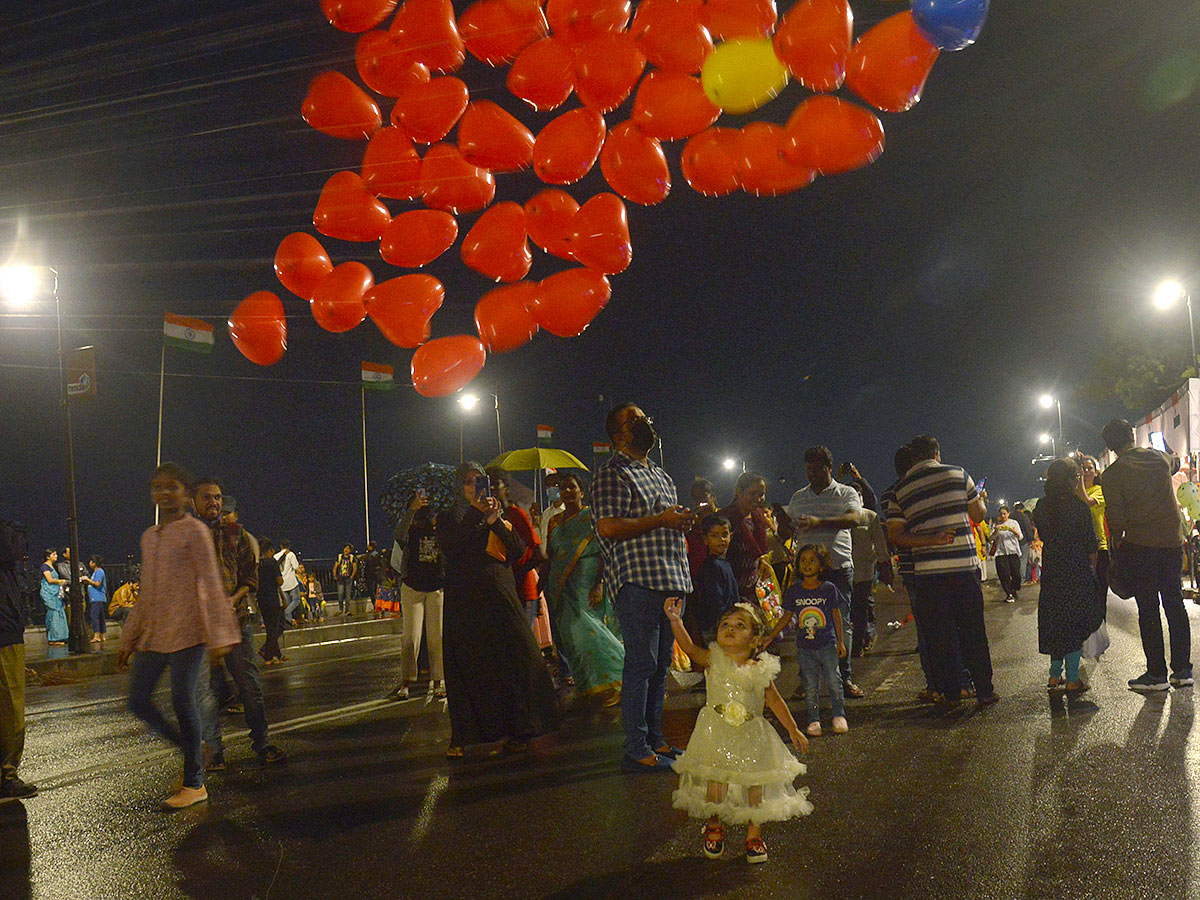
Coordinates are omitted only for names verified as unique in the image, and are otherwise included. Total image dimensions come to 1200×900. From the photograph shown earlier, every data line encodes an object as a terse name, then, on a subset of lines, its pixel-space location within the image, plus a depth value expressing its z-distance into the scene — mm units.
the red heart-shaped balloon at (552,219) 9188
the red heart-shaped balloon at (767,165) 8070
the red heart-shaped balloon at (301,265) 9812
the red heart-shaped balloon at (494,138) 8828
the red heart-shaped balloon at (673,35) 7773
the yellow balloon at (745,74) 7422
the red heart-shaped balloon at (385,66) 8586
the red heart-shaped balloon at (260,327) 9875
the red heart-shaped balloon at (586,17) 8062
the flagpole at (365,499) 28236
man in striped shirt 6617
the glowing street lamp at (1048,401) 61562
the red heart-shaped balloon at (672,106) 7930
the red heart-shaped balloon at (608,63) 8078
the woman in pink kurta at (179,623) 5035
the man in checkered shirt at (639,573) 5125
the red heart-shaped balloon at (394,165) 9047
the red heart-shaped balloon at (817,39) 7191
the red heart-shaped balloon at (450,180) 9125
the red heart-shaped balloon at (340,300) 9719
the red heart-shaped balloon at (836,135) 7590
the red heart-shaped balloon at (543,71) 8133
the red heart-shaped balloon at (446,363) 10336
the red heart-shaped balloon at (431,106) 8734
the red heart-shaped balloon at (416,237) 9500
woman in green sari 7539
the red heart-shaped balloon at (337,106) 8867
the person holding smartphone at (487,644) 5906
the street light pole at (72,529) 15867
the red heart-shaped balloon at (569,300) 9633
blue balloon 6641
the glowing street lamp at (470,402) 31391
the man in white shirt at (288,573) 18078
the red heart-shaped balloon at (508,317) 9891
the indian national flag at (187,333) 20734
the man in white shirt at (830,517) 7082
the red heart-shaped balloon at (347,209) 9297
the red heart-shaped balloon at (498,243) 9438
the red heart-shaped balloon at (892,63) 7055
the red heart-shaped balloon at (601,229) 9062
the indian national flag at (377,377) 28484
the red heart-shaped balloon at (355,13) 8008
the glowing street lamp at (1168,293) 24891
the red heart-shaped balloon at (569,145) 8570
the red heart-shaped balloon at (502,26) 8133
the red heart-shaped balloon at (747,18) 7520
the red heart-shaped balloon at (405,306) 9828
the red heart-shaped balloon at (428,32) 8359
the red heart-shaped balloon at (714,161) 8273
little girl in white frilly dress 3627
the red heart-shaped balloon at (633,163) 8555
